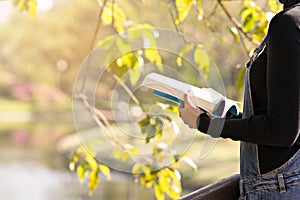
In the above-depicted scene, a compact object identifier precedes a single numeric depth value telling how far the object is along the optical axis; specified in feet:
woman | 9.46
